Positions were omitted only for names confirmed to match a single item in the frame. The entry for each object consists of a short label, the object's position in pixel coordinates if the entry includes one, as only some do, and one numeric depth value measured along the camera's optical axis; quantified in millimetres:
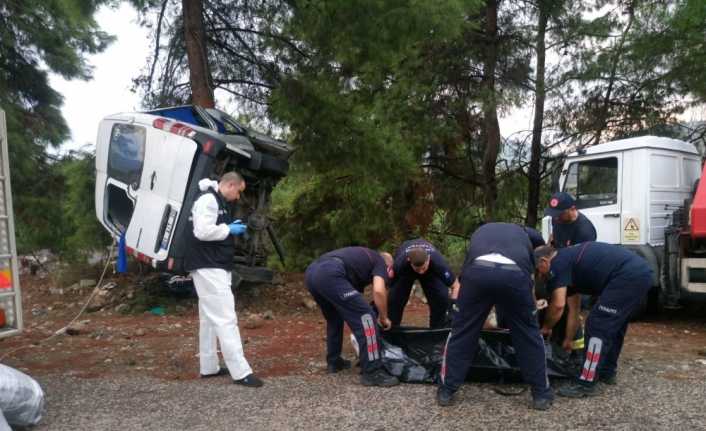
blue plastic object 6379
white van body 7016
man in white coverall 4980
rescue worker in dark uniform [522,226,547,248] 5465
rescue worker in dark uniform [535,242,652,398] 4672
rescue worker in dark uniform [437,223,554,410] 4281
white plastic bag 3867
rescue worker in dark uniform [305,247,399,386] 5012
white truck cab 7898
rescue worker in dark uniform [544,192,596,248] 6527
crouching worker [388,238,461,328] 5344
